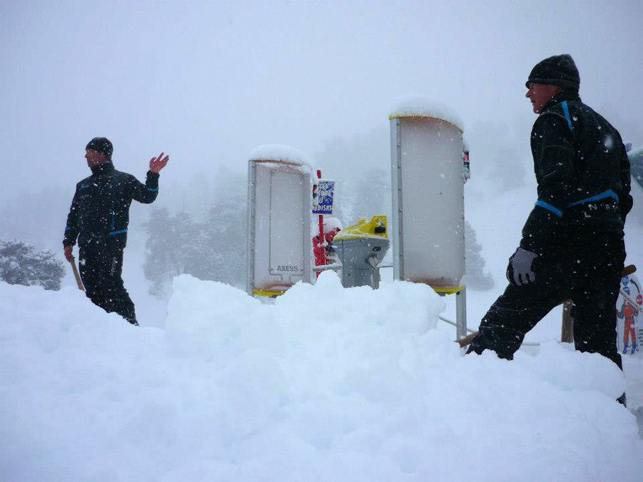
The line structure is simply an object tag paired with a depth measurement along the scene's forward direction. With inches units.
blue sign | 279.1
